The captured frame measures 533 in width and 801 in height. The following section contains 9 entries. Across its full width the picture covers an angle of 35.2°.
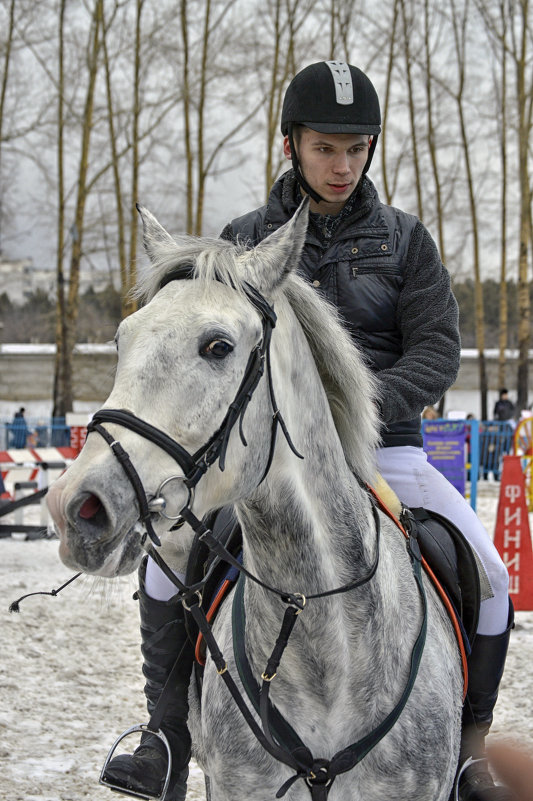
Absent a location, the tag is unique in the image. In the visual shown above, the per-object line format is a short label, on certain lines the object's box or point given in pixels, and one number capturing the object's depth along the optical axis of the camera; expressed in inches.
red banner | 298.0
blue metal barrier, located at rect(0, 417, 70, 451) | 727.7
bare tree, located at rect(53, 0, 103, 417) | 735.1
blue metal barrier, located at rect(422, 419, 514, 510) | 657.0
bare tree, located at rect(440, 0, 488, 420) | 854.5
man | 107.9
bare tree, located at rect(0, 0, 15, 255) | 721.0
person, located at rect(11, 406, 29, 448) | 798.5
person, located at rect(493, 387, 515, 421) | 784.3
